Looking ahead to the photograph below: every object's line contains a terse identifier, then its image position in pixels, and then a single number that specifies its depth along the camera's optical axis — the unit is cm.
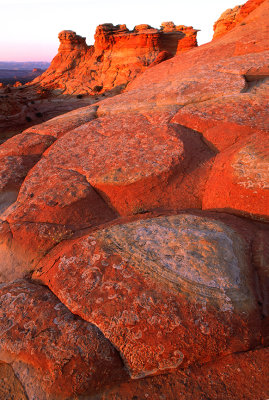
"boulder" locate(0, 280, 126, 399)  147
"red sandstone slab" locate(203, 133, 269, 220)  246
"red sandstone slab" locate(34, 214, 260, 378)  152
